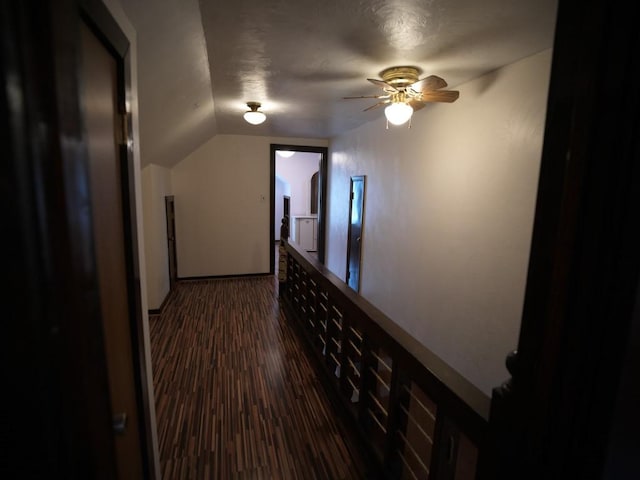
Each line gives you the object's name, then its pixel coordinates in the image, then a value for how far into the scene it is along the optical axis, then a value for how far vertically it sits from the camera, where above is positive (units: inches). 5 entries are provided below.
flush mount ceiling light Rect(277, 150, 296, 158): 329.6 +47.5
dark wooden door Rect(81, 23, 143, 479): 31.9 -4.1
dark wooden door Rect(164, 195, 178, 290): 186.4 -24.7
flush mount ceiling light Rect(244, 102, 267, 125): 132.0 +35.8
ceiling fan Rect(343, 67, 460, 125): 88.4 +31.5
